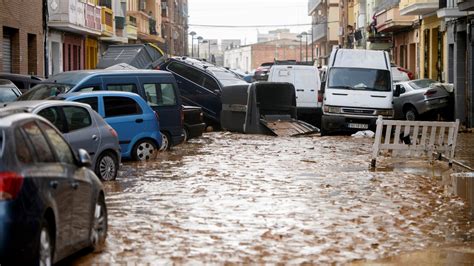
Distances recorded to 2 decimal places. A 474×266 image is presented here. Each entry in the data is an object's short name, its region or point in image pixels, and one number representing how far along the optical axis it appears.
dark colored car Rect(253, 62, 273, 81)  56.55
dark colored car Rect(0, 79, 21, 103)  21.87
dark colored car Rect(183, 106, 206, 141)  26.09
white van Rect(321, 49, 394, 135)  29.45
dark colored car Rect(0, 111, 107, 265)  7.75
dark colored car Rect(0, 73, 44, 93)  25.33
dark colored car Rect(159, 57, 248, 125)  31.56
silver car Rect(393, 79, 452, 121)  34.16
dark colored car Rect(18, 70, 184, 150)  20.75
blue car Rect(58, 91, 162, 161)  19.42
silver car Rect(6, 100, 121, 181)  15.52
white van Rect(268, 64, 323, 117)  34.16
